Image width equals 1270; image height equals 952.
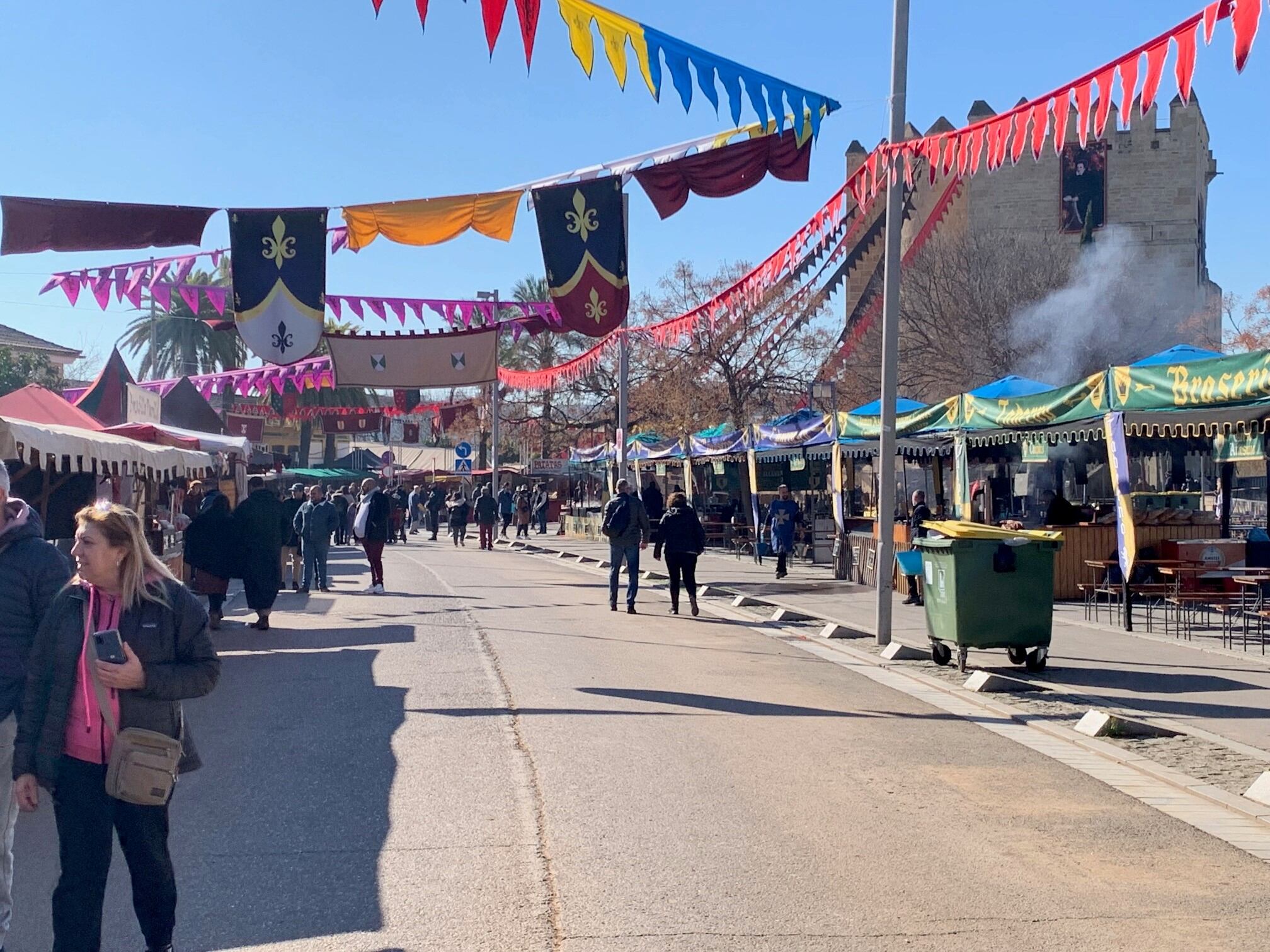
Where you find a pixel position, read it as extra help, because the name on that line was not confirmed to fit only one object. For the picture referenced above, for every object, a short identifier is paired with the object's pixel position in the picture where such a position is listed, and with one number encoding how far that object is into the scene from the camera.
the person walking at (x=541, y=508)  50.84
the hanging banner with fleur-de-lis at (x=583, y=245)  15.83
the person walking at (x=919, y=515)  21.22
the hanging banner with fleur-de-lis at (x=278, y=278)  16.41
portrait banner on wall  65.44
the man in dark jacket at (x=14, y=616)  4.58
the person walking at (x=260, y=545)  14.82
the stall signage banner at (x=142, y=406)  19.97
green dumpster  12.23
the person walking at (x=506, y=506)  47.78
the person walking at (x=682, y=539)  17.36
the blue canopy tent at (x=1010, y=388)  20.81
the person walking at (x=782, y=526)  24.75
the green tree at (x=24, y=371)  46.53
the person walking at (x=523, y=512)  46.88
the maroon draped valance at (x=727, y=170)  14.63
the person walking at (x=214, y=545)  14.65
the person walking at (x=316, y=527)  20.73
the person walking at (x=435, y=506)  45.09
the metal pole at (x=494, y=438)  44.09
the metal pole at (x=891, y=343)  13.69
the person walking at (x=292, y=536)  18.91
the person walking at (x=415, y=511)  50.36
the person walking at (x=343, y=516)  27.12
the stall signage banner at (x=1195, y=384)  12.55
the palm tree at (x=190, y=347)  48.53
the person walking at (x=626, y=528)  17.66
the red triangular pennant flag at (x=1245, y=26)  7.28
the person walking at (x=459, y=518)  40.09
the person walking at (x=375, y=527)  20.73
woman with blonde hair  4.25
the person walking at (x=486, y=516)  37.00
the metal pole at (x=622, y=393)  28.30
